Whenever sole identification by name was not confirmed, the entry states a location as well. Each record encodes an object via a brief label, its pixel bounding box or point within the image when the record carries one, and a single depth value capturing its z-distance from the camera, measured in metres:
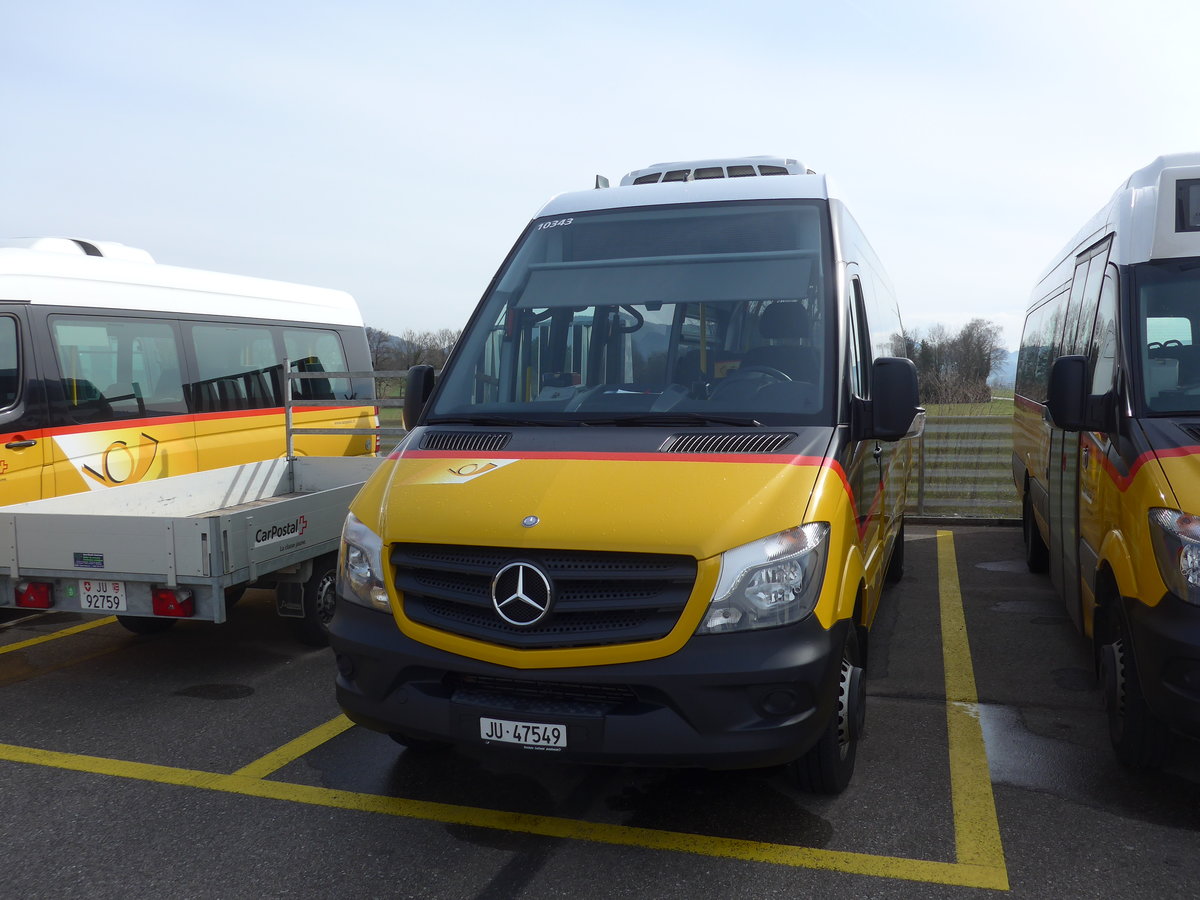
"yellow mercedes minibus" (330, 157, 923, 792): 3.26
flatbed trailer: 5.14
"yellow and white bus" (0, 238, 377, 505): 7.30
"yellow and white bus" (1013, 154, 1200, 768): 3.58
